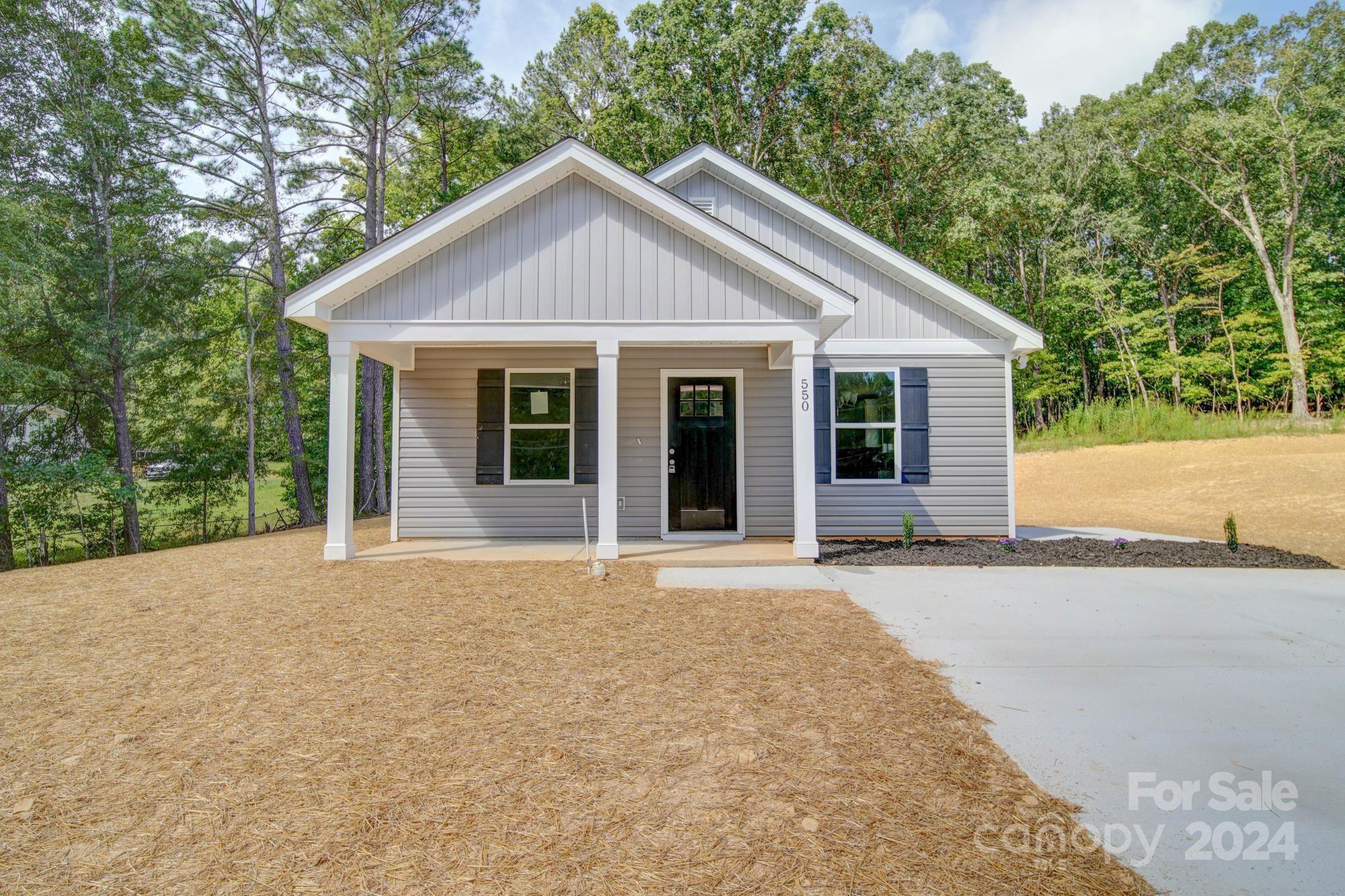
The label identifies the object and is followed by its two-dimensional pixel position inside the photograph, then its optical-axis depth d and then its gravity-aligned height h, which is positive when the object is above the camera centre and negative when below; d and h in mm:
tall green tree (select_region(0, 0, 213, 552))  11898 +4899
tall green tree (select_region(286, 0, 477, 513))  13609 +8391
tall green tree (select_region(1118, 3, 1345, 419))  19141 +9986
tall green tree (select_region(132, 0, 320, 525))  12844 +7211
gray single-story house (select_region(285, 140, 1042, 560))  8672 +571
